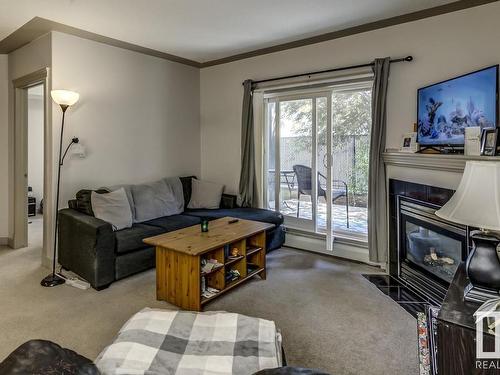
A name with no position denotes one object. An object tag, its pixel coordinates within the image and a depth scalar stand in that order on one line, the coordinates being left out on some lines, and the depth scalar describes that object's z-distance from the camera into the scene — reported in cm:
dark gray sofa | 300
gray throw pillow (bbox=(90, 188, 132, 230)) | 331
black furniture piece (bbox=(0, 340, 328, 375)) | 107
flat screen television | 252
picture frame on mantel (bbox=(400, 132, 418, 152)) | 318
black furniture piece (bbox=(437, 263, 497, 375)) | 115
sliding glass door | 387
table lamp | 141
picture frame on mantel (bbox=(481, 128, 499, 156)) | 213
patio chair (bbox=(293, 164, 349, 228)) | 402
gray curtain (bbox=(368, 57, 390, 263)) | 346
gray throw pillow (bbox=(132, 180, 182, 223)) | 386
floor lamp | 317
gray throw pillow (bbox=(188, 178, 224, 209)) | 460
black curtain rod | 334
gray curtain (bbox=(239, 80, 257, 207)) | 456
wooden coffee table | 258
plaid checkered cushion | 132
